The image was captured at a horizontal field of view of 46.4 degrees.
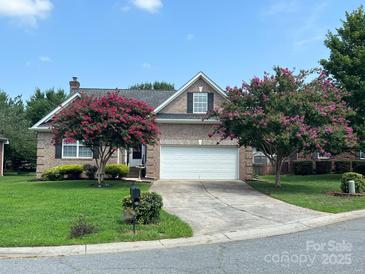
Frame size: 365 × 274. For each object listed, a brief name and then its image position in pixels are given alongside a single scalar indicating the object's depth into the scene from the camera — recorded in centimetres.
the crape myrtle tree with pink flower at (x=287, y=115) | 1727
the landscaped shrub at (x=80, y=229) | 927
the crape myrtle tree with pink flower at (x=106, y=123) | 1872
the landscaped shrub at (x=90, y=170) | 2430
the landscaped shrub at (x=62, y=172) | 2384
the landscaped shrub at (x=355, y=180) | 1684
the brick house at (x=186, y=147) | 2416
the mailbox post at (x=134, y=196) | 958
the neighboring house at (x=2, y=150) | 3367
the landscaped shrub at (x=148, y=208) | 1054
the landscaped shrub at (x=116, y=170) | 2381
